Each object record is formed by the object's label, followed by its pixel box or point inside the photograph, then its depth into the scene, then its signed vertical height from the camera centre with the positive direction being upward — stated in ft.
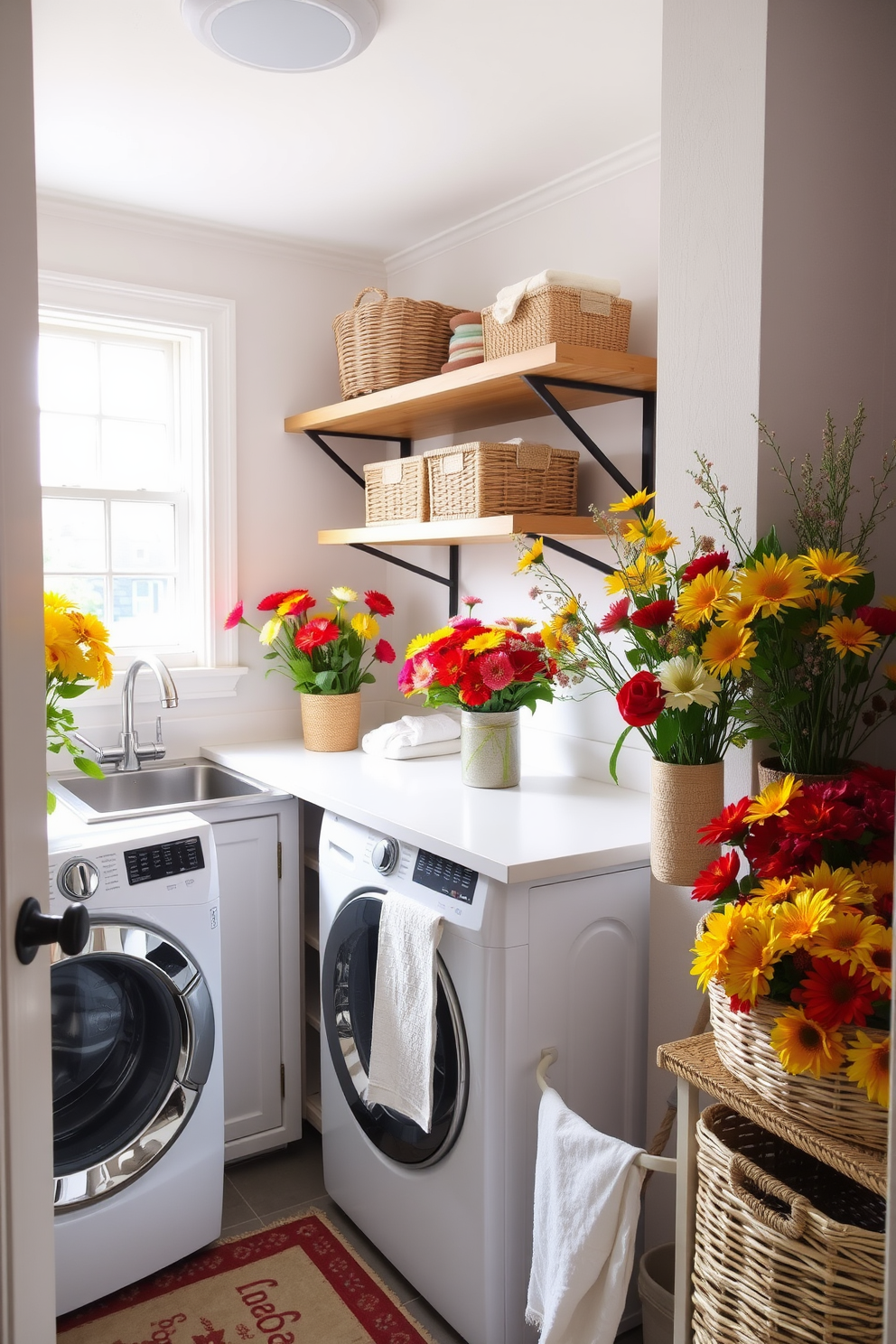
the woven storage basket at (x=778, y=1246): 3.51 -2.39
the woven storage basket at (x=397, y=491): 8.54 +1.01
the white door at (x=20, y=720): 3.42 -0.39
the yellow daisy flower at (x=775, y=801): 4.10 -0.77
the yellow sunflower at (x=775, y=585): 4.31 +0.10
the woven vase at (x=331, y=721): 9.58 -1.06
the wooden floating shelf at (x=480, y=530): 7.36 +0.60
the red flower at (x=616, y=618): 4.79 -0.04
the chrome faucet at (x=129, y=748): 8.96 -1.25
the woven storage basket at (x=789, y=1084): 3.49 -1.69
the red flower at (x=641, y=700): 4.52 -0.40
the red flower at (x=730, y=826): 4.22 -0.89
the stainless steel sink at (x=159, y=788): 9.09 -1.63
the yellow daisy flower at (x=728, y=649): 4.32 -0.17
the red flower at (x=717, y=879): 4.15 -1.09
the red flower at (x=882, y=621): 4.38 -0.04
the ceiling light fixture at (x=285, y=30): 5.77 +3.36
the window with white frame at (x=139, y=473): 9.50 +1.27
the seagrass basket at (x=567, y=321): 7.06 +2.02
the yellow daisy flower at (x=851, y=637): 4.33 -0.11
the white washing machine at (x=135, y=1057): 6.70 -3.07
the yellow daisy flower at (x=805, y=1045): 3.47 -1.48
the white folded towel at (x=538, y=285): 7.02 +2.24
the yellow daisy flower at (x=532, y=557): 5.49 +0.28
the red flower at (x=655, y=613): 4.59 -0.02
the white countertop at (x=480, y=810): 6.09 -1.41
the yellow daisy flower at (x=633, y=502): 4.92 +0.51
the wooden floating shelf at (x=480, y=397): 7.05 +1.71
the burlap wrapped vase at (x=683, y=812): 4.87 -0.97
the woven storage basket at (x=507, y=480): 7.66 +0.98
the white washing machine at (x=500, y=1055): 5.94 -2.66
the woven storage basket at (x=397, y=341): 8.86 +2.33
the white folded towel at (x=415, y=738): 9.05 -1.15
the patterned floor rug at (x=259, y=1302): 6.53 -4.59
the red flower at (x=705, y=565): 4.53 +0.20
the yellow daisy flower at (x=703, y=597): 4.41 +0.05
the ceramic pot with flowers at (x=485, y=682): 7.57 -0.55
